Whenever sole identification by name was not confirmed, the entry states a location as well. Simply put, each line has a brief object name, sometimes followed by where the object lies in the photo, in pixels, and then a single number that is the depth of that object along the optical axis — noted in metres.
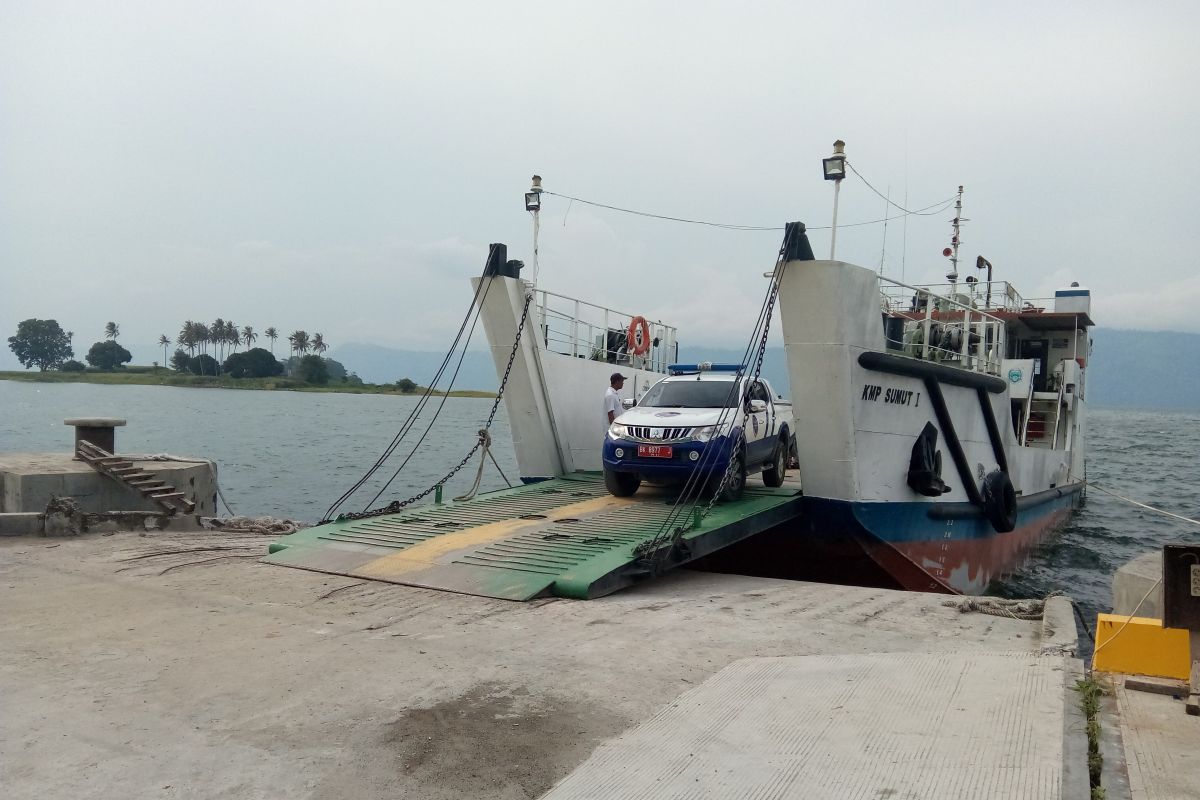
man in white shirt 13.79
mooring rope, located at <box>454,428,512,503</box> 12.07
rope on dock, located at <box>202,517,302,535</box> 11.95
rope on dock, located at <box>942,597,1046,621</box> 7.12
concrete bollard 13.06
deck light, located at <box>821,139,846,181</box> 10.43
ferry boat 10.52
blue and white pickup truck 10.62
